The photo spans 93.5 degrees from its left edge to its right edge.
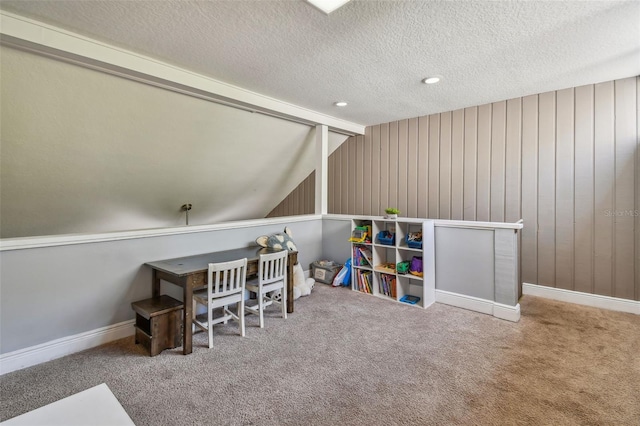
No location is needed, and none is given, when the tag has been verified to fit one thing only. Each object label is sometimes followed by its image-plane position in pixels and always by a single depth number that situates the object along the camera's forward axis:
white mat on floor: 1.14
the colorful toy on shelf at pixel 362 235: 3.88
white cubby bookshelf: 3.39
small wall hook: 4.96
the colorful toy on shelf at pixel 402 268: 3.48
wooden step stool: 2.30
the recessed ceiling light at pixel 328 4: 1.86
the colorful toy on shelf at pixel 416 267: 3.39
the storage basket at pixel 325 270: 4.14
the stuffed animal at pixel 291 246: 3.46
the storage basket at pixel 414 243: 3.41
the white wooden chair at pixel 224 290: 2.44
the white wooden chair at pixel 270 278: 2.79
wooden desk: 2.35
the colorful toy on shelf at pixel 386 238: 3.64
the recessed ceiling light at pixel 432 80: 3.07
